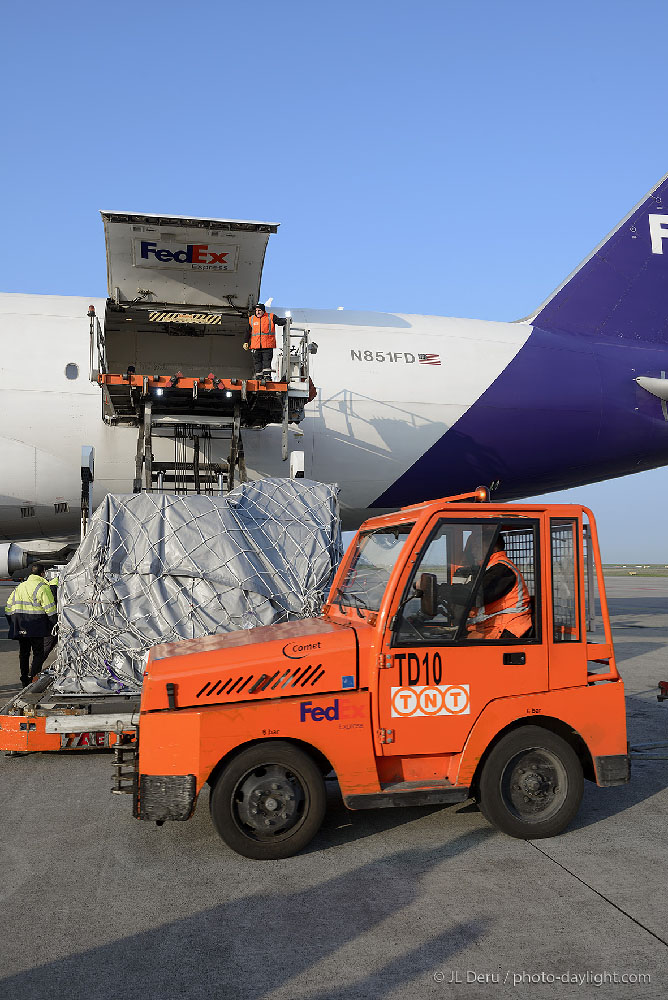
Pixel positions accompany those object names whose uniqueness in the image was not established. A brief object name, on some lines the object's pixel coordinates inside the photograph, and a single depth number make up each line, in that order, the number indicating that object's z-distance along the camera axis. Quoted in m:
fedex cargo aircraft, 12.15
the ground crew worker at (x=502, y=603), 5.11
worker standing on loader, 10.83
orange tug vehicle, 4.71
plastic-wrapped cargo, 7.31
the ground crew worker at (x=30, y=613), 9.68
